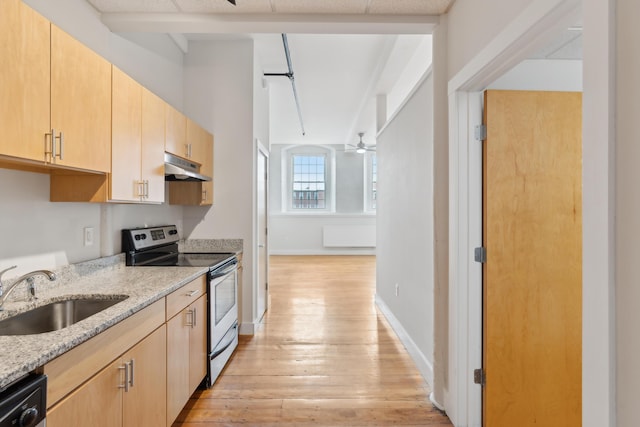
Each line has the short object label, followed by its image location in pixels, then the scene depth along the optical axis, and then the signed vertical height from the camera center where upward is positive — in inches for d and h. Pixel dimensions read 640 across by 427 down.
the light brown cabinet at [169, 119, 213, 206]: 116.0 +10.0
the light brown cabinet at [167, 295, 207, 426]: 70.0 -34.4
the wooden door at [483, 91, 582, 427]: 73.2 -9.0
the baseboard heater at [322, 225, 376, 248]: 346.0 -25.0
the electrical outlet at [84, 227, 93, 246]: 80.3 -5.9
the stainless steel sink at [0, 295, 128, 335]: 54.2 -18.7
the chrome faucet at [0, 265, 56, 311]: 52.9 -13.0
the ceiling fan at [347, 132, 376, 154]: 293.3 +62.4
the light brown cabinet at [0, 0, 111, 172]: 46.4 +20.2
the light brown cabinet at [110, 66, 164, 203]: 71.1 +17.4
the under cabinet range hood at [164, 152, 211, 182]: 92.2 +13.8
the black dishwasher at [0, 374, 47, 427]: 33.0 -20.9
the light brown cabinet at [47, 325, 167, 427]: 43.6 -29.0
